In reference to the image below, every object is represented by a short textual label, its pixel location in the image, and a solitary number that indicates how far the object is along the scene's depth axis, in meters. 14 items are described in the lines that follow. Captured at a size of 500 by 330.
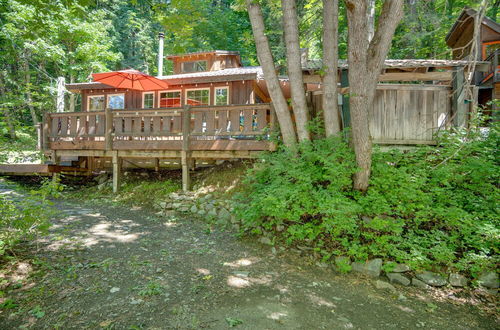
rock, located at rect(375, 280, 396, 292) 3.77
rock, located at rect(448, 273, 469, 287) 3.87
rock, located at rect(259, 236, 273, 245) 4.84
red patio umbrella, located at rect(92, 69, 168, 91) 8.84
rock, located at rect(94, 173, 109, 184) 9.38
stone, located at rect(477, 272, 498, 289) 3.78
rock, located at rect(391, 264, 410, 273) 4.03
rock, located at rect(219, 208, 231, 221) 5.88
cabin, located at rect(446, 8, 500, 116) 13.63
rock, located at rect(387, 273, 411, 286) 3.94
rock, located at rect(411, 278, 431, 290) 3.87
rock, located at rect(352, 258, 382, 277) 4.04
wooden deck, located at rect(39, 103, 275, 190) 6.72
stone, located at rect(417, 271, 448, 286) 3.90
